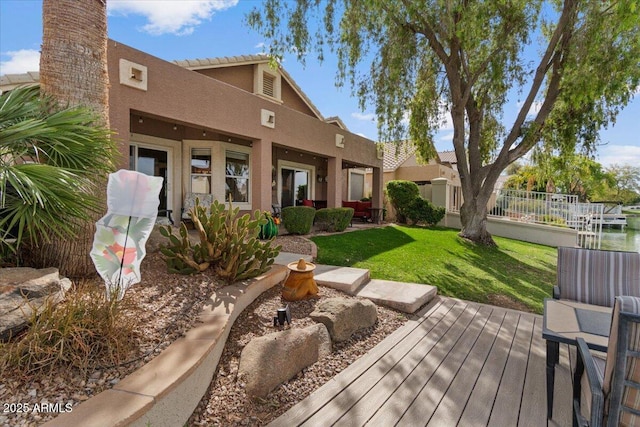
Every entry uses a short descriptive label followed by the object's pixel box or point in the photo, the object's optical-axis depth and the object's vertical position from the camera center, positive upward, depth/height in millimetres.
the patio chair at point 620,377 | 1630 -876
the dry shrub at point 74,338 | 2182 -989
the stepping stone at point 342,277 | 5246 -1262
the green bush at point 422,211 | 16219 -355
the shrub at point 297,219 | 9797 -489
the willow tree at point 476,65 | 8742 +4354
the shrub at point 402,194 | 16328 +489
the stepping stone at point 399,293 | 4871 -1436
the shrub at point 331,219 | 11211 -547
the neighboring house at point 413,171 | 21031 +2168
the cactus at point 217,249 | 4219 -625
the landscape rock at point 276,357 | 2803 -1436
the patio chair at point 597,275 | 3795 -819
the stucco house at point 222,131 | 6551 +2002
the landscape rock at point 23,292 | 2418 -778
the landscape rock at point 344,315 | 3807 -1364
